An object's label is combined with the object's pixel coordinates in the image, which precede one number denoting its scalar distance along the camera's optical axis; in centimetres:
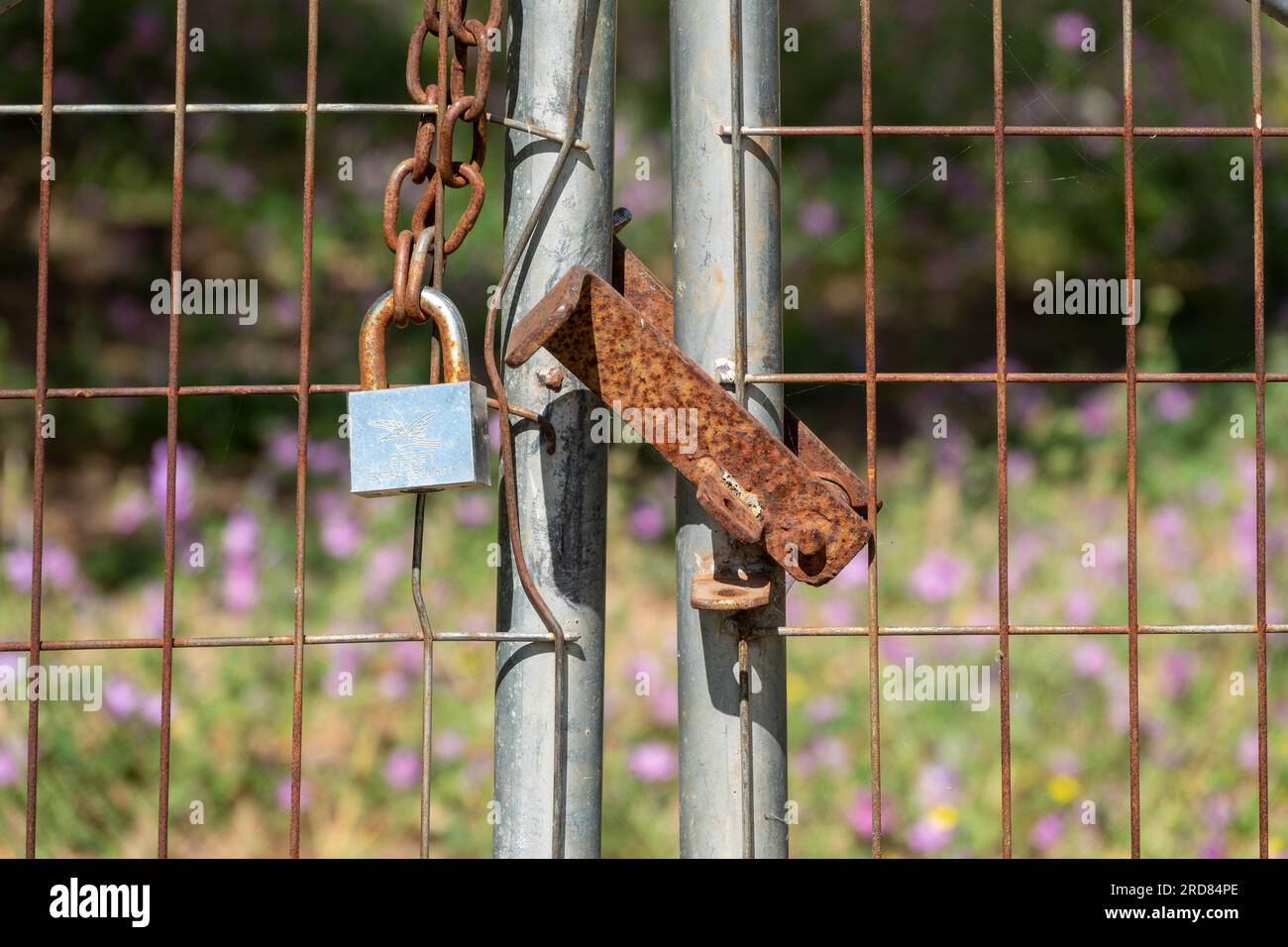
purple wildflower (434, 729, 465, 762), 242
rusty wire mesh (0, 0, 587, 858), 100
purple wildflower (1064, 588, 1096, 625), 269
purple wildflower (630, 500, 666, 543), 324
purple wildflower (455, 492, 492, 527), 312
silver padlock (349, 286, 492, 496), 95
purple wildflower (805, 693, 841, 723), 249
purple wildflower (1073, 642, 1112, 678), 253
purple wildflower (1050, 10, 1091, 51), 472
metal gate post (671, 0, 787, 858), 104
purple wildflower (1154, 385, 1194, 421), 354
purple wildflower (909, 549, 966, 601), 277
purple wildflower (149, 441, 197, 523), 310
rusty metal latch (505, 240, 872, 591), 98
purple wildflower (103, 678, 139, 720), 239
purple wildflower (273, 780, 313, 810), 237
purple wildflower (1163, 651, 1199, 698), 250
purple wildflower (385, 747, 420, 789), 238
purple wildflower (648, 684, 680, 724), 256
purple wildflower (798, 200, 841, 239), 456
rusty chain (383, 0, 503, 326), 97
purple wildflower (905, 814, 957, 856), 219
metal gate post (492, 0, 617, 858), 105
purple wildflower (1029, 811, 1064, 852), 219
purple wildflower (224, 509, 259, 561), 278
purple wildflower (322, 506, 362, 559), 303
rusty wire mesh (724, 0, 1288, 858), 101
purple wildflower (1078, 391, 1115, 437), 350
